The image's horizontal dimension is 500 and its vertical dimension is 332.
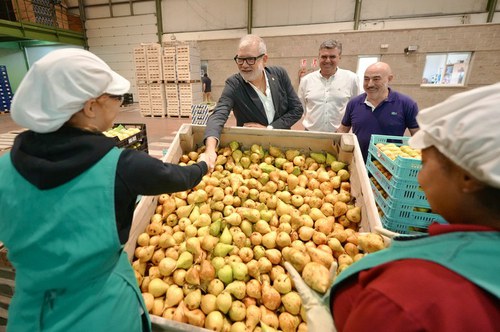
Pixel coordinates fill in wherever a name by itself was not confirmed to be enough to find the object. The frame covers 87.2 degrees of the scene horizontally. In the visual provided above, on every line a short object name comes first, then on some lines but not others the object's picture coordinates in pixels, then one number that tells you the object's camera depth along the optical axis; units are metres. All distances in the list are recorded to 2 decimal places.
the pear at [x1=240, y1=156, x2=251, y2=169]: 2.38
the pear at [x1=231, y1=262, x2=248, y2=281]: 1.56
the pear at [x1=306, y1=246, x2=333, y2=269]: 1.48
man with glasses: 2.53
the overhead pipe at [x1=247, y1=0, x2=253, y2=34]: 12.07
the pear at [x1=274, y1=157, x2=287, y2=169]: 2.35
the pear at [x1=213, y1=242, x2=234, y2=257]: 1.67
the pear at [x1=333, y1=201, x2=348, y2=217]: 1.88
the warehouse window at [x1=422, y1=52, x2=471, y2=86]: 10.52
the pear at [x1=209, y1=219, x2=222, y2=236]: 1.81
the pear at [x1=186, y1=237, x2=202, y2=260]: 1.68
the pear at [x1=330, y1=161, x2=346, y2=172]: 2.25
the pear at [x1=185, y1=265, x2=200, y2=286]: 1.53
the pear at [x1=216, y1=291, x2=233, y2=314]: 1.43
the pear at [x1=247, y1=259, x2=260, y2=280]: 1.58
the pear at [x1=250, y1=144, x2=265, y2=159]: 2.43
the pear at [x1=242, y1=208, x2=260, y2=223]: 1.86
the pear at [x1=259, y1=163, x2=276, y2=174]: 2.28
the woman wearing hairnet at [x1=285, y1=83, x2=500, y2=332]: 0.52
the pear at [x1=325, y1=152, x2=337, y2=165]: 2.36
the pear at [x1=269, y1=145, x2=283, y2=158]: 2.44
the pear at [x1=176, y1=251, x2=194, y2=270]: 1.62
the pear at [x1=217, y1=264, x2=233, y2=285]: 1.56
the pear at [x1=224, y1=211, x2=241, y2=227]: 1.84
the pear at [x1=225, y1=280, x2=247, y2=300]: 1.49
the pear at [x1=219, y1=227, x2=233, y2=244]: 1.75
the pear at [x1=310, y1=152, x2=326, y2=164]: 2.38
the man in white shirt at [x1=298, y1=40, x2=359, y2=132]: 3.91
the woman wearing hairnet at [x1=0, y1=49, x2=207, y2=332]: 0.96
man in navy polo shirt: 3.07
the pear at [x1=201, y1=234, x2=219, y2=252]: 1.69
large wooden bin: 1.76
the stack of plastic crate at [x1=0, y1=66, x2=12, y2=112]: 12.40
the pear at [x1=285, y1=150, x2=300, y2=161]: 2.40
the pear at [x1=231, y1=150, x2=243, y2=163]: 2.44
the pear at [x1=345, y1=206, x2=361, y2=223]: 1.82
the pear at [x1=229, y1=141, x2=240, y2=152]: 2.50
